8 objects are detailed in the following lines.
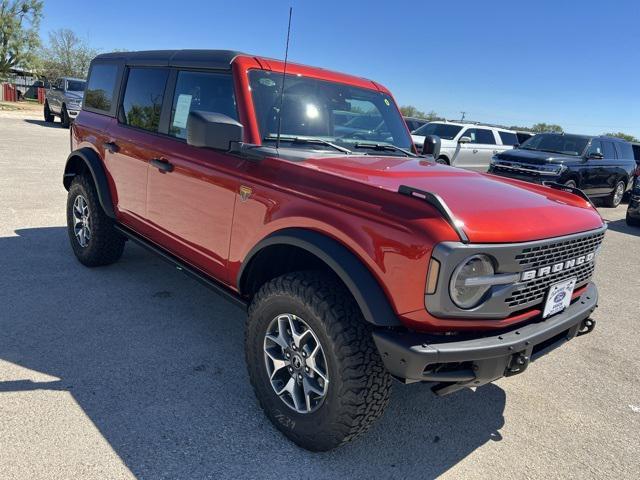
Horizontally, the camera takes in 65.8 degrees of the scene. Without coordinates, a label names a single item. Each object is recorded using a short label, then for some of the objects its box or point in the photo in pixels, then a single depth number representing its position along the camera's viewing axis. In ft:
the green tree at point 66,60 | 167.66
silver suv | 46.68
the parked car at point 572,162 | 36.45
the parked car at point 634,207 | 35.22
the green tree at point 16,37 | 125.18
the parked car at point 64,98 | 62.65
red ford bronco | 7.16
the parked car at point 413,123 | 64.32
